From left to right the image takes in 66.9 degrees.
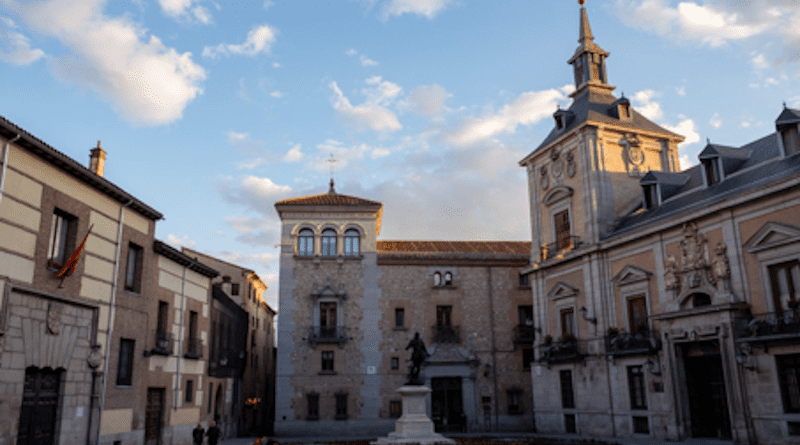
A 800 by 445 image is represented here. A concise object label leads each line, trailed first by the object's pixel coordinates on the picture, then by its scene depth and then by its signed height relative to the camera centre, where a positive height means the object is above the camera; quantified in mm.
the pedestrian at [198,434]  20875 -2064
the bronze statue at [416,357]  23078 +425
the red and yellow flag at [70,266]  15891 +2796
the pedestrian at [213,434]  20328 -2019
